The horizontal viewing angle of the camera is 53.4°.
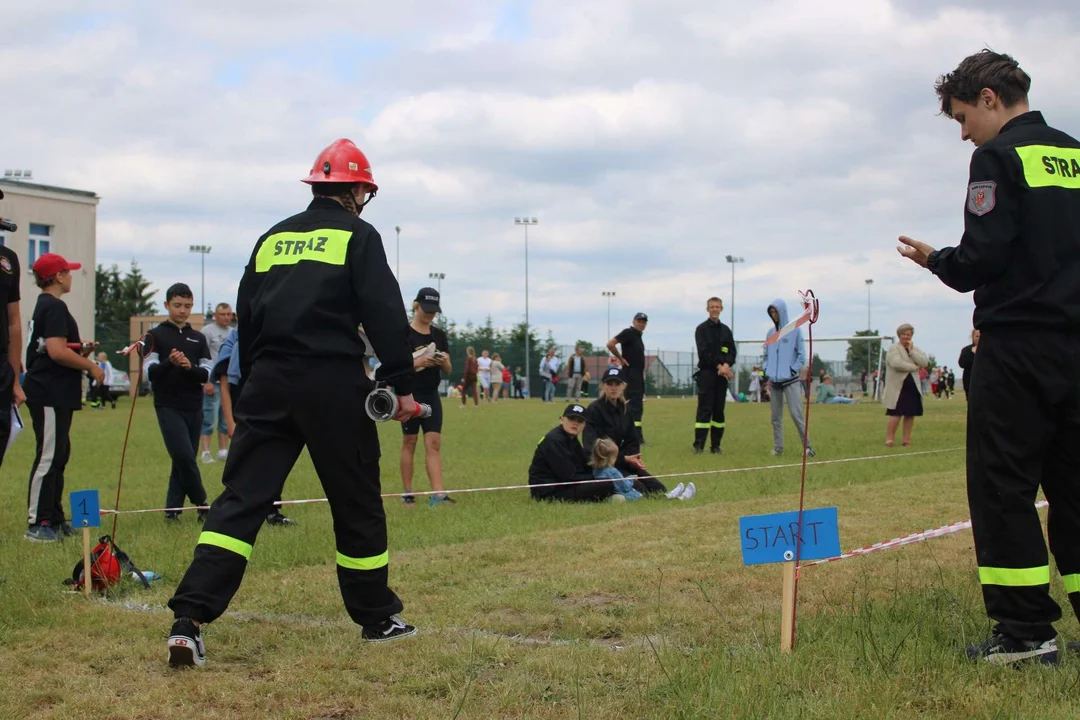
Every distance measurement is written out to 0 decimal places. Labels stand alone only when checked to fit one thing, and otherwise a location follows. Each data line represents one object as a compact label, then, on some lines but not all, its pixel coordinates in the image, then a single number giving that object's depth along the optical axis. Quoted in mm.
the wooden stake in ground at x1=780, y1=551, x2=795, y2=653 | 4078
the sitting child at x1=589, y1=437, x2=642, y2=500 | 10070
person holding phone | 9508
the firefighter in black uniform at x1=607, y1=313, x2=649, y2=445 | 15562
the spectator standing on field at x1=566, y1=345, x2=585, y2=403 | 43875
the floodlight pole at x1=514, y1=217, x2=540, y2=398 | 56375
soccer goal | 46338
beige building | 39750
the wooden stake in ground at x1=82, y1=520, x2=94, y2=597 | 5695
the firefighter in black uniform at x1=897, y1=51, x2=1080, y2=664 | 3873
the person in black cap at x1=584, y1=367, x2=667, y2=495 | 10562
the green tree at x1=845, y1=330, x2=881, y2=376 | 50062
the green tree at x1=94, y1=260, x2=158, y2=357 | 78750
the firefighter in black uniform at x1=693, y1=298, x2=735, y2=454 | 15070
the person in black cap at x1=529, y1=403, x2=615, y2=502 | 9859
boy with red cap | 7855
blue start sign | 4211
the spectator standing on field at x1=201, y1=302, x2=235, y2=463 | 11695
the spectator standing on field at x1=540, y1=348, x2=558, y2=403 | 40303
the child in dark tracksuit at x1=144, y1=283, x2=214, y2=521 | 8484
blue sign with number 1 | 5738
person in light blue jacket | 14555
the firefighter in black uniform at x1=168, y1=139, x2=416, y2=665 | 4488
